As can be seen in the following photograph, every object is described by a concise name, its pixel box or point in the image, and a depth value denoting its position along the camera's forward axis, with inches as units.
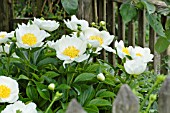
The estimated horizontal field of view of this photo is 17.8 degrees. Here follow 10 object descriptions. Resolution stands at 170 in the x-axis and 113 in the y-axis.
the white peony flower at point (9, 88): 60.1
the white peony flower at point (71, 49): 64.3
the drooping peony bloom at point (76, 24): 68.6
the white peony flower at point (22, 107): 57.9
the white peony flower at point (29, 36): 65.1
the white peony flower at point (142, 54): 67.5
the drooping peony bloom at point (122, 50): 67.8
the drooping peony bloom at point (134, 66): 62.8
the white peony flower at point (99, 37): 68.2
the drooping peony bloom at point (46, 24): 68.3
